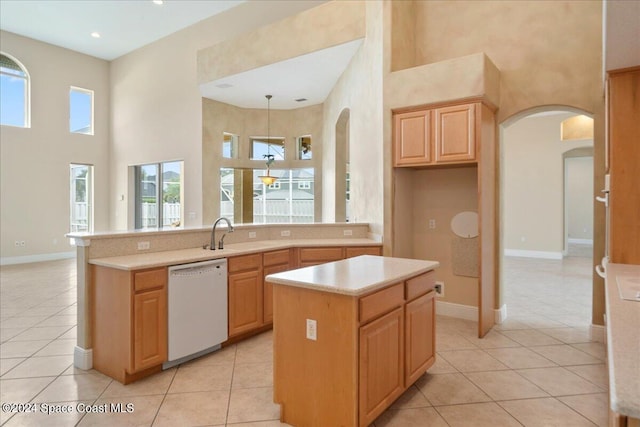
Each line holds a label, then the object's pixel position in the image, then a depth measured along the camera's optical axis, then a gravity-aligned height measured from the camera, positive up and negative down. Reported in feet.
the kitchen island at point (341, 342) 6.71 -2.49
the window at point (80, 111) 30.66 +8.65
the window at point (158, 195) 28.09 +1.49
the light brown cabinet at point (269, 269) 12.59 -1.92
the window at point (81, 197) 31.12 +1.41
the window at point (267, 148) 28.40 +5.06
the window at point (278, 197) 27.99 +1.32
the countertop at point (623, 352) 2.80 -1.33
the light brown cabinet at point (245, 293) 11.49 -2.54
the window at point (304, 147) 28.30 +5.07
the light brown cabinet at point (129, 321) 9.08 -2.71
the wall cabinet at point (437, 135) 12.48 +2.75
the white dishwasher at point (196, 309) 9.89 -2.66
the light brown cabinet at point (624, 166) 8.63 +1.12
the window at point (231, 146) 27.14 +4.96
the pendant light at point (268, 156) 24.48 +4.23
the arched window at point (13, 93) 27.04 +8.91
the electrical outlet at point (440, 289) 14.99 -3.04
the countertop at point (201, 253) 9.45 -1.18
